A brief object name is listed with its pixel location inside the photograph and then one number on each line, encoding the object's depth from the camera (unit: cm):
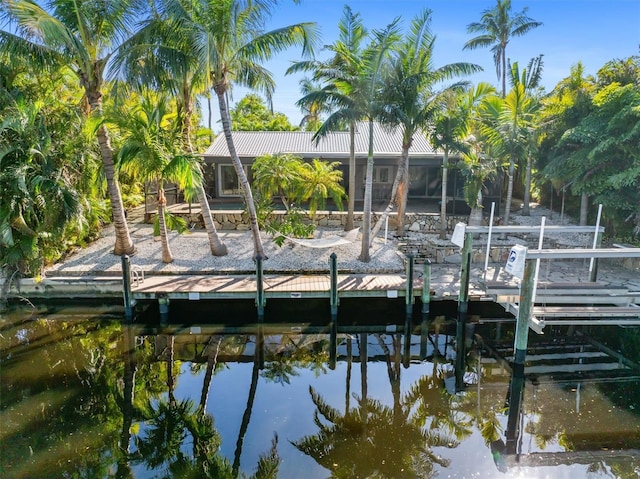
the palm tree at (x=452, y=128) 1321
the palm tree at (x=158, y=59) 1078
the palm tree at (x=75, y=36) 986
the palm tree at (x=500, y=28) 2642
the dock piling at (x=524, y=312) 827
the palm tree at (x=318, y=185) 1447
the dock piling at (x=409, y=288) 1059
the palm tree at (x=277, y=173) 1432
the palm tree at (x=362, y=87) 1106
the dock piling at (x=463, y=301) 985
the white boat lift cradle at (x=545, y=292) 834
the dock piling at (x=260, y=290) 1055
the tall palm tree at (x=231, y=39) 1026
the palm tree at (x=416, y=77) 1164
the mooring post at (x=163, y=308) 1083
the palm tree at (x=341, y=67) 1174
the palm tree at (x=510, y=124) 1463
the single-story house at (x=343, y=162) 1883
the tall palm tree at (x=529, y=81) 1491
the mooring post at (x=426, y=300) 1064
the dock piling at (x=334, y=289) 1053
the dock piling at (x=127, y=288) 1043
